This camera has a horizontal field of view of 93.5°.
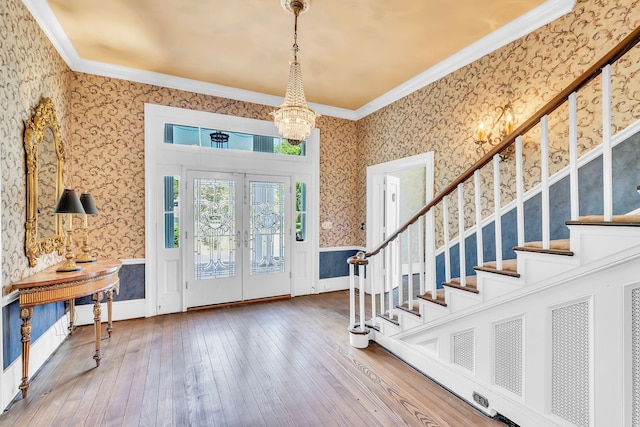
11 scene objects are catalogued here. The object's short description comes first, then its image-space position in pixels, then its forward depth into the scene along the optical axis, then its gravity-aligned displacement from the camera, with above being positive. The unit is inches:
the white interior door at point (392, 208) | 193.3 +3.5
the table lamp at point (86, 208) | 114.2 +2.1
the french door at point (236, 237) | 165.9 -13.9
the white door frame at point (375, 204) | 191.7 +6.1
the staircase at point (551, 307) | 57.2 -22.1
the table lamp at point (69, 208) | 101.1 +2.0
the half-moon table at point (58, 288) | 87.4 -23.8
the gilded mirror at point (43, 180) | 100.0 +12.7
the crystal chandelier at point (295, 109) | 97.1 +33.8
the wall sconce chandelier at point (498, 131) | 116.0 +32.7
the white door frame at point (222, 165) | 155.3 +28.4
